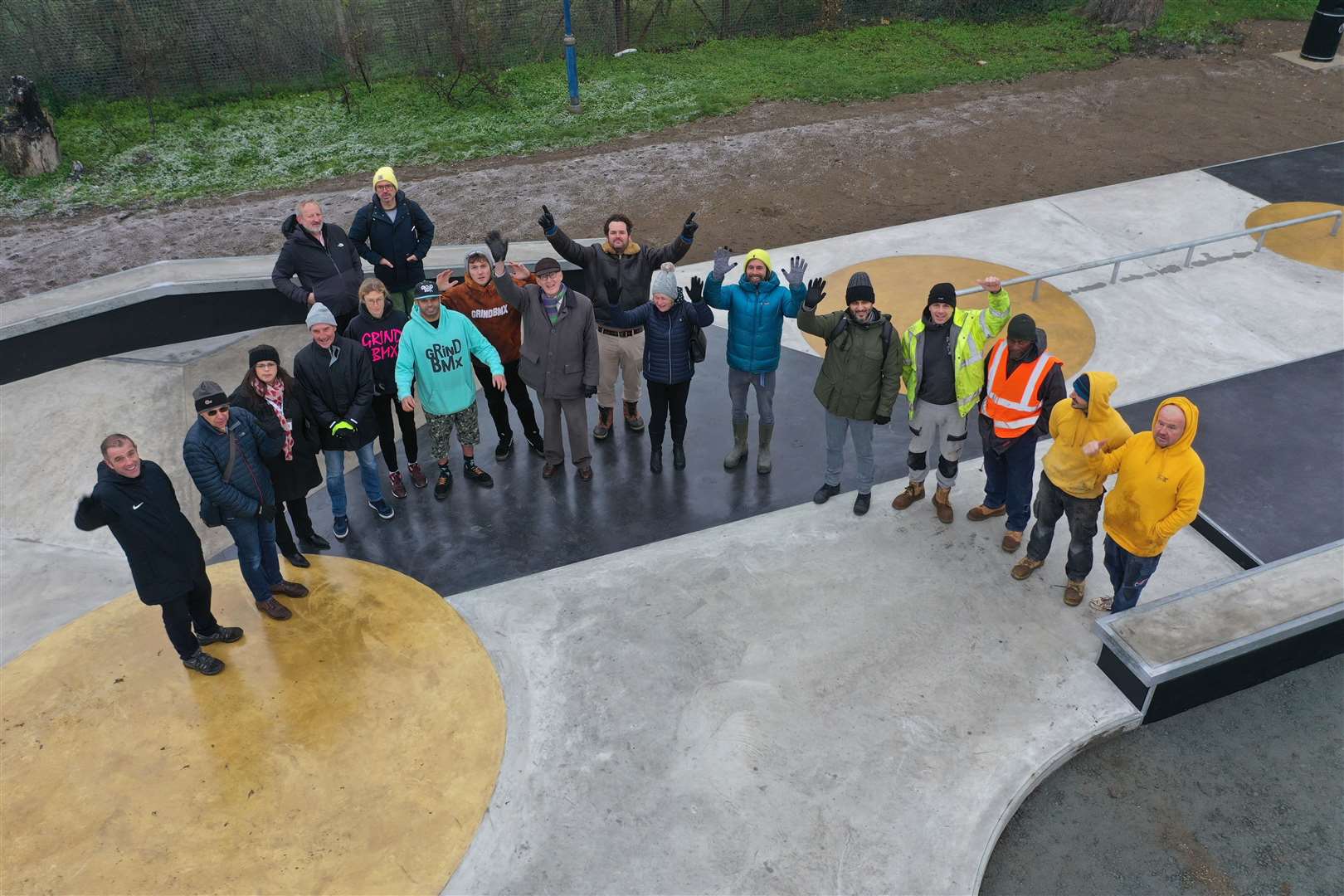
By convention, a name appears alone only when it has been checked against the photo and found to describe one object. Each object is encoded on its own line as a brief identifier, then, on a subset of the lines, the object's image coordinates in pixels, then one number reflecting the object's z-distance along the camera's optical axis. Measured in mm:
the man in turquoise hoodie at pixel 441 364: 6496
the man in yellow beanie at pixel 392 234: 7730
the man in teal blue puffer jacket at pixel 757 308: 6504
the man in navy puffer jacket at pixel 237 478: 5398
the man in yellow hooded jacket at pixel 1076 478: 5469
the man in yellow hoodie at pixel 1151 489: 5148
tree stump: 13336
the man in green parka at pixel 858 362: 6231
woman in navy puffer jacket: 6621
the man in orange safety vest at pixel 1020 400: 5887
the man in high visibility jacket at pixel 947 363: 6176
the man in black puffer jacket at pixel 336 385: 6137
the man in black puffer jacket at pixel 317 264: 7449
